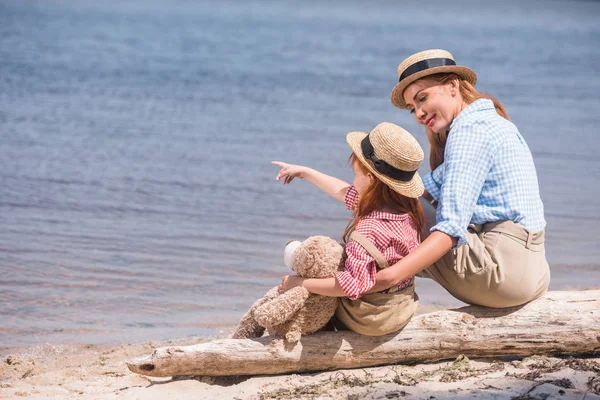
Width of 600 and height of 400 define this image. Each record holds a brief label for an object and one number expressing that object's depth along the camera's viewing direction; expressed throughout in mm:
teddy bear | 7652
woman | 7473
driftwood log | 8156
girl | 7410
